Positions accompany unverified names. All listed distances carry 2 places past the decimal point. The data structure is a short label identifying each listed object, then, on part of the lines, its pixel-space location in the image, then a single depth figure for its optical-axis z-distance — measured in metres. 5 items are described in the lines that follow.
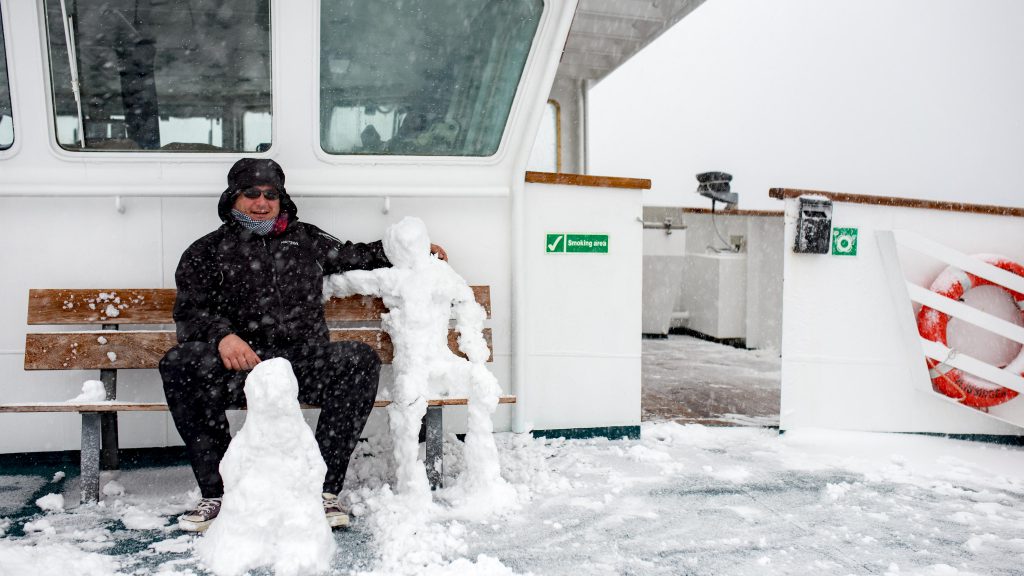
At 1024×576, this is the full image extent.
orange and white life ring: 4.59
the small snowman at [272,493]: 2.77
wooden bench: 3.53
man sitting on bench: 3.17
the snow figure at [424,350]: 3.48
